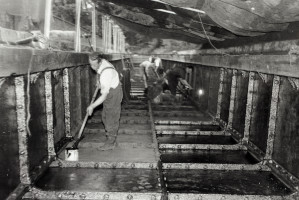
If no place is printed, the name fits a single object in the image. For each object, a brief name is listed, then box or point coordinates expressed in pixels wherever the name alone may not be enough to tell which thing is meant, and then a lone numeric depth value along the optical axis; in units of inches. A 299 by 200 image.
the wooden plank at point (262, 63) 127.6
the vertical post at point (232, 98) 229.1
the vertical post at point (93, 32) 288.5
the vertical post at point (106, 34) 397.4
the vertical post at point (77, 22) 215.2
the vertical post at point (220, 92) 262.7
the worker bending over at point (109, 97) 170.1
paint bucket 160.9
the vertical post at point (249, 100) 191.5
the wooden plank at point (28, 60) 96.3
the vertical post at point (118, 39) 579.2
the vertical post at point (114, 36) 502.3
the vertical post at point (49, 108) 151.9
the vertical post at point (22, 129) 116.7
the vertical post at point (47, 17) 153.4
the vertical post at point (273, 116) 156.5
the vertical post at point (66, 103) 187.8
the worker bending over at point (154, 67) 444.9
